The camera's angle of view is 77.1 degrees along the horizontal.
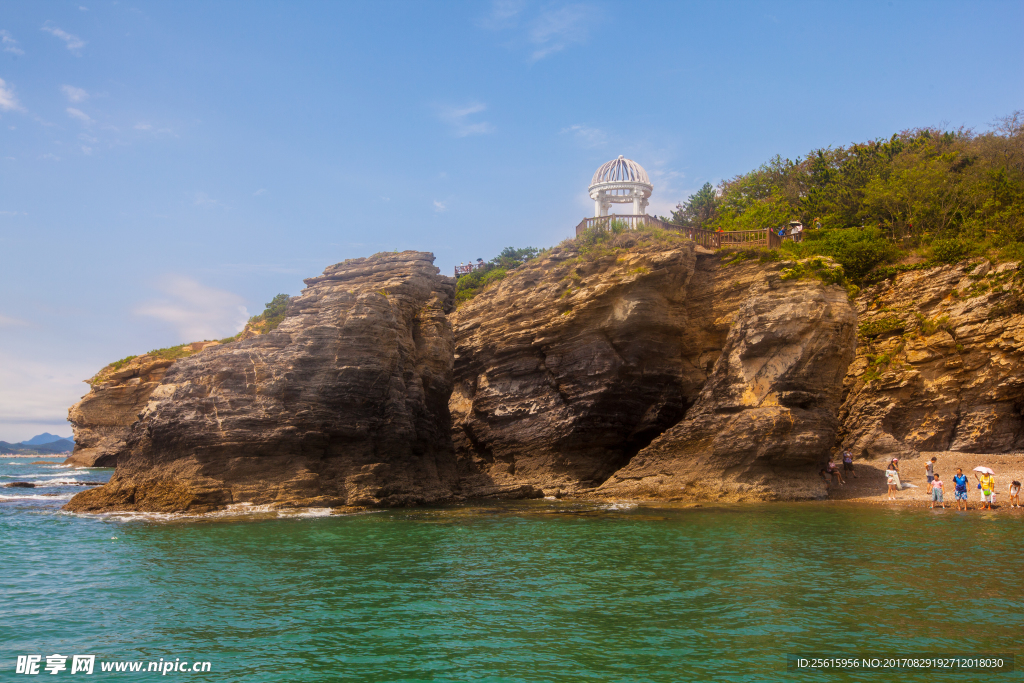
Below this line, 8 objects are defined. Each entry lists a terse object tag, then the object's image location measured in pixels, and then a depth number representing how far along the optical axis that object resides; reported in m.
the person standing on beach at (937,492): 21.17
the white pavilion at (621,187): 44.59
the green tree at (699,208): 47.09
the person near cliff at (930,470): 22.69
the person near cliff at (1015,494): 20.66
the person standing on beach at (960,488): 20.52
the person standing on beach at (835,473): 25.17
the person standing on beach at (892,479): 23.45
